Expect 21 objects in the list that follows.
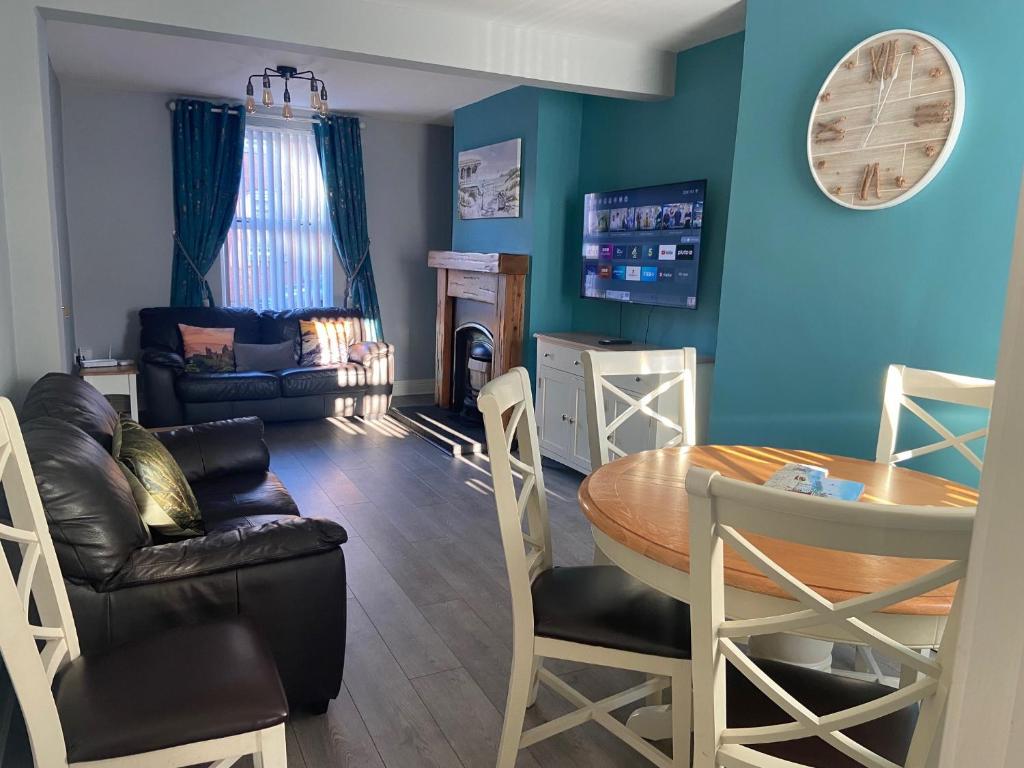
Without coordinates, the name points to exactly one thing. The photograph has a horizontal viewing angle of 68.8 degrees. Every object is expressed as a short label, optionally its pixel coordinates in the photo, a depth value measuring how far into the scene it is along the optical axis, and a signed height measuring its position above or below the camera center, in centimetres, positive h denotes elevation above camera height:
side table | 518 -91
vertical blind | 655 +21
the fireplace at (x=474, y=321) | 538 -45
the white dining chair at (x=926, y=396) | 228 -36
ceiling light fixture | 462 +107
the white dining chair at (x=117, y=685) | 131 -86
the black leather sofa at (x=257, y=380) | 562 -98
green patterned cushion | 224 -72
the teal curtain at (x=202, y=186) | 620 +54
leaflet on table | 182 -51
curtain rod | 611 +118
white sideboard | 415 -83
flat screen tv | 425 +15
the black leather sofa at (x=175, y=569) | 181 -82
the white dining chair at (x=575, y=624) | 171 -83
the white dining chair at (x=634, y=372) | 247 -39
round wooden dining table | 132 -55
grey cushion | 610 -84
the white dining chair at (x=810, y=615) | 97 -49
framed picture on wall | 552 +63
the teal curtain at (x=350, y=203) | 671 +49
